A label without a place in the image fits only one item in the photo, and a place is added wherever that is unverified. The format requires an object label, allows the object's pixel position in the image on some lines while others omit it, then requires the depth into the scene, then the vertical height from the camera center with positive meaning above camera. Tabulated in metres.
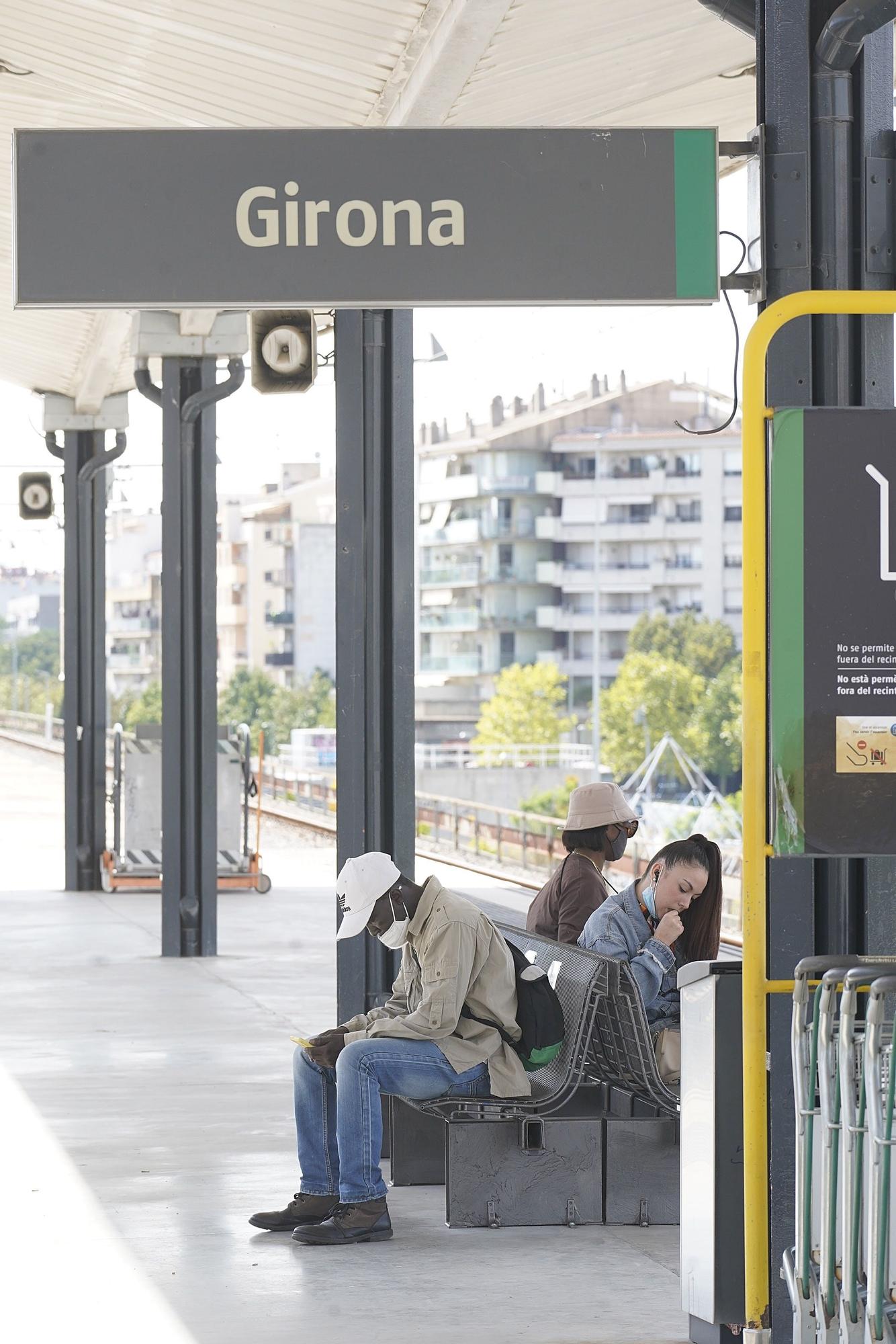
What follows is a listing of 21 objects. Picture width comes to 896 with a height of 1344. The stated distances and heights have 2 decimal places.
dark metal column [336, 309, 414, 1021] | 15.70 +0.16
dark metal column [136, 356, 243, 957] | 25.64 -0.27
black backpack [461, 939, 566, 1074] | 11.32 -1.20
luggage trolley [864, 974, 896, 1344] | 6.80 -1.01
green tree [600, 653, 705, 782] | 193.37 -4.36
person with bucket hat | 12.96 -0.79
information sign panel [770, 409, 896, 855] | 7.62 -0.03
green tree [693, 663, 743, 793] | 196.37 -5.68
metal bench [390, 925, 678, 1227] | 11.35 -1.60
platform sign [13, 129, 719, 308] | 8.14 +0.89
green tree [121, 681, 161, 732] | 180.25 -4.22
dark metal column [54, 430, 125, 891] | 34.84 -0.33
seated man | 11.10 -1.27
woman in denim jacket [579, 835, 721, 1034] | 11.55 -0.96
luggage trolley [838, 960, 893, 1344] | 7.00 -1.01
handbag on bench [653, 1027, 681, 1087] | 11.62 -1.36
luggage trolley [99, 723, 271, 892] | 34.37 -1.80
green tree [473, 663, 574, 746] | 186.00 -4.49
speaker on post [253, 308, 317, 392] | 19.59 +1.42
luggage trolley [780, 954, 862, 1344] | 7.19 -1.04
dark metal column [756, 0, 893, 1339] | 8.18 +0.87
